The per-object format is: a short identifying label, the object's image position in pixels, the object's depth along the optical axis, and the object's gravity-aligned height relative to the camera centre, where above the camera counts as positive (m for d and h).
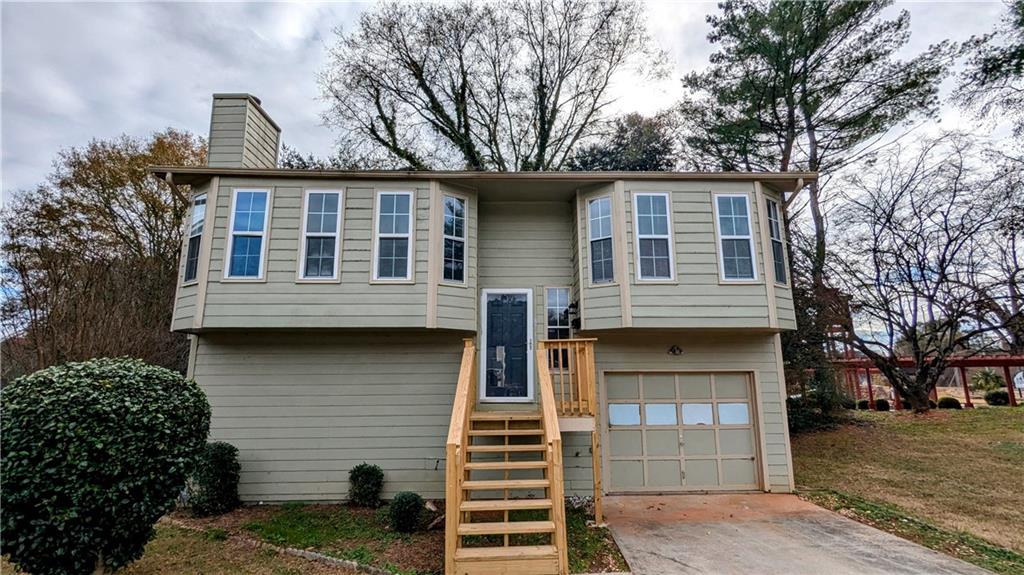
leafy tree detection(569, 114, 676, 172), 13.80 +7.52
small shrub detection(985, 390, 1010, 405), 14.24 -0.71
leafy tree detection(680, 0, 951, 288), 11.16 +8.07
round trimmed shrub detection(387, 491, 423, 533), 5.37 -1.69
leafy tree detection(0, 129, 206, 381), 7.36 +3.28
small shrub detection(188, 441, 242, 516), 6.21 -1.53
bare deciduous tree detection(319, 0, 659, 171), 14.32 +10.34
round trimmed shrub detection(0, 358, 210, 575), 3.48 -0.73
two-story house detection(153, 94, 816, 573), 6.62 +0.85
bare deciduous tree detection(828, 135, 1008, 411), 11.06 +3.26
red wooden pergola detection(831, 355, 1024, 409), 12.50 +0.40
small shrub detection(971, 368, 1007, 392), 17.69 -0.17
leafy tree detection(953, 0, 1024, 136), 10.14 +7.39
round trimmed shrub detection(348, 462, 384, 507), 6.51 -1.62
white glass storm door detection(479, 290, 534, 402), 7.22 +0.56
